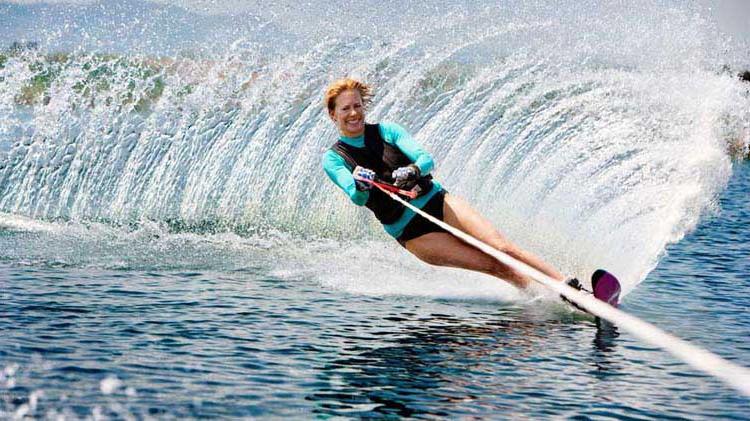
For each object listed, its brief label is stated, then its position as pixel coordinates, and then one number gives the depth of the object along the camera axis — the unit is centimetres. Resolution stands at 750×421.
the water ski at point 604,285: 1399
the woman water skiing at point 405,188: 1487
